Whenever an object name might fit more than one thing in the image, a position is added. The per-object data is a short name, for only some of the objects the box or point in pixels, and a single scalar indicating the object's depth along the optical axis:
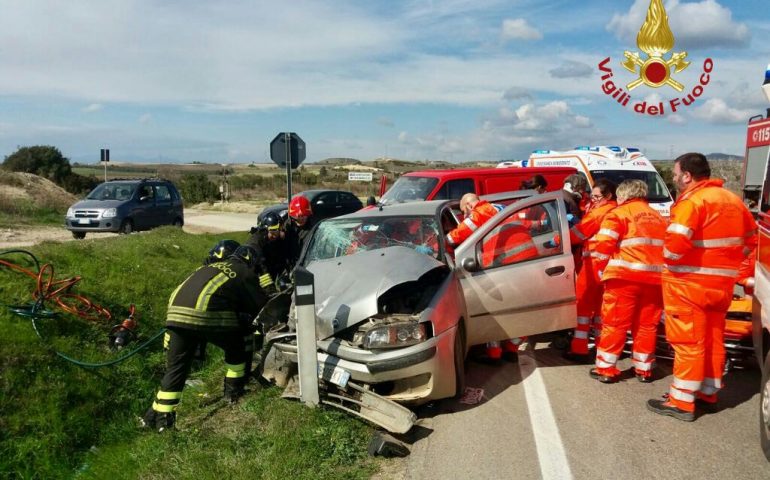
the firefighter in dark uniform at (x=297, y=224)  7.38
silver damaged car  4.41
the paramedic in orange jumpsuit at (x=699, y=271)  4.16
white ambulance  12.05
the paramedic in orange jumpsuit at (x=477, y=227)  5.54
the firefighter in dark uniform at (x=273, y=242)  6.39
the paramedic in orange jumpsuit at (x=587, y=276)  5.68
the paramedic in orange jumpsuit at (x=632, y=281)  5.01
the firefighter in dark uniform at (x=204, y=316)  4.73
